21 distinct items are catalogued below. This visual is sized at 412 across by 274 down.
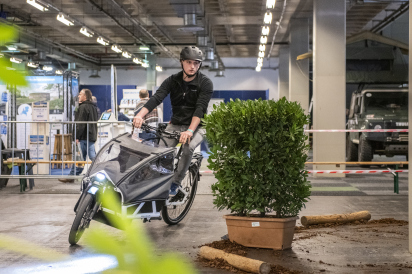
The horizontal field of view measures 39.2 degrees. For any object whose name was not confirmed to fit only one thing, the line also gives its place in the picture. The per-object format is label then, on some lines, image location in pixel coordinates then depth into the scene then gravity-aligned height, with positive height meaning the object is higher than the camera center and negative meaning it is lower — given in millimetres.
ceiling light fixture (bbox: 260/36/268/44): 22477 +3435
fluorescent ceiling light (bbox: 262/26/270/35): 19920 +3371
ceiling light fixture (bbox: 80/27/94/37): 20781 +3486
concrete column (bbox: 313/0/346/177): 13547 +1050
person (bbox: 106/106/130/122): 13016 +203
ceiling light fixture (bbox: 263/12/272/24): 17203 +3305
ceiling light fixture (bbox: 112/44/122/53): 26238 +3589
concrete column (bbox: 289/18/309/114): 23016 +2544
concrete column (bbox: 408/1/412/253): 4617 -225
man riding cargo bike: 4633 -291
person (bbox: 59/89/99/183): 10641 -21
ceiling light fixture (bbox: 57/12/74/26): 17797 +3358
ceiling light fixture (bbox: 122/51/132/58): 28119 +3551
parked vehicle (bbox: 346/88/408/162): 14617 +142
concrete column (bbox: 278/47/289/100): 30172 +2847
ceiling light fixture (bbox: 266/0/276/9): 16078 +3445
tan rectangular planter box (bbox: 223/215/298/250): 4652 -853
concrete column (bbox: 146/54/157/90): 35438 +3375
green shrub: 4715 -243
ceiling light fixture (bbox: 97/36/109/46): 23634 +3578
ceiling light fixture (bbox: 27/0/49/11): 15496 +3330
